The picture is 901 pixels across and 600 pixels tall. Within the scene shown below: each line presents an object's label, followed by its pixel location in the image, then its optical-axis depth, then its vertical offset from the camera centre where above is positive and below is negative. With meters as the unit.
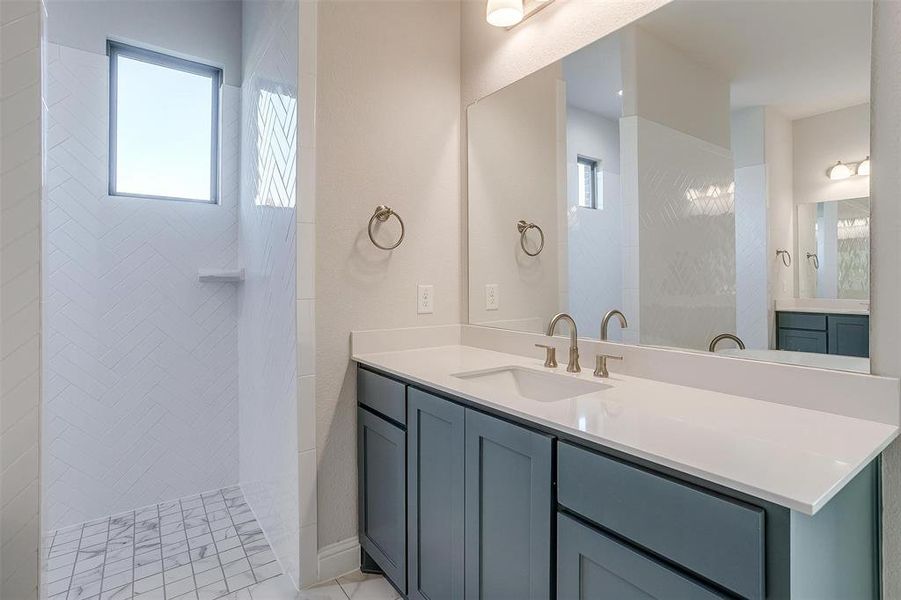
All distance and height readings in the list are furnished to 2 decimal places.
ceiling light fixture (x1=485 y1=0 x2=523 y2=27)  1.82 +1.15
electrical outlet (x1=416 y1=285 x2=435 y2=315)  2.09 +0.02
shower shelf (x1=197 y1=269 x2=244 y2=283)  2.49 +0.15
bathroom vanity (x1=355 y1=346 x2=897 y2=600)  0.75 -0.39
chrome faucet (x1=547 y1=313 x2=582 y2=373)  1.61 -0.17
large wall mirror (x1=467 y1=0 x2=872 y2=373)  1.15 +0.36
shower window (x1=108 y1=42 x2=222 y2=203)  2.40 +0.97
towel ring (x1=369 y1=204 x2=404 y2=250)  1.93 +0.37
